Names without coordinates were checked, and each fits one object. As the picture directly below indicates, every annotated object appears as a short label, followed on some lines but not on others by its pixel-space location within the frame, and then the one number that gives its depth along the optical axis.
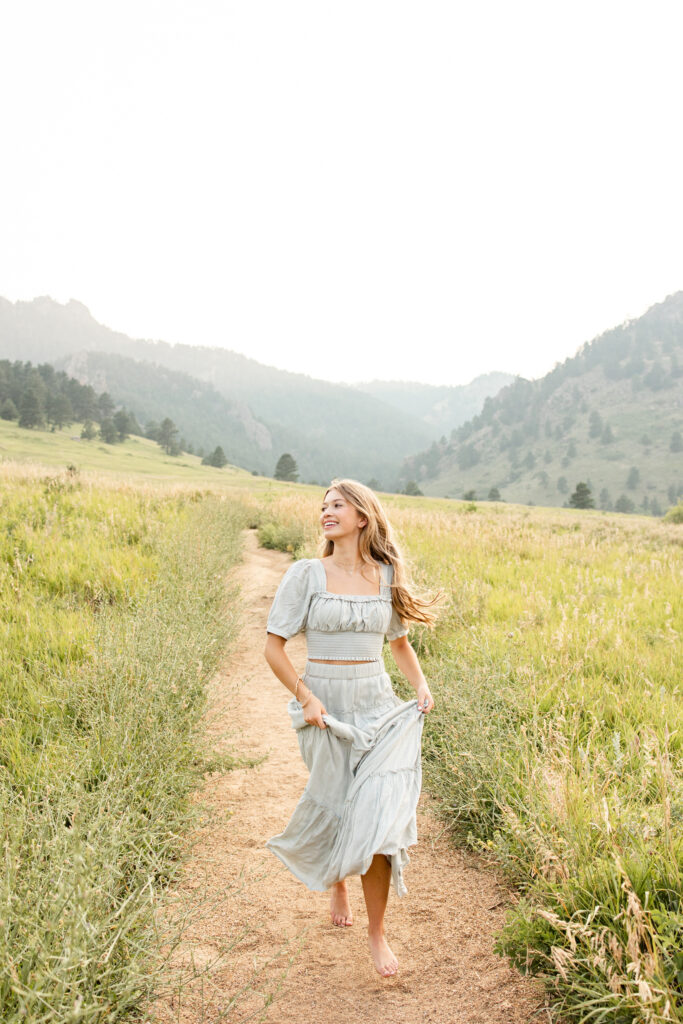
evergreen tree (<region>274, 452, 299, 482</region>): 100.94
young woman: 3.00
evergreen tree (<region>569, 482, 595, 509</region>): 96.94
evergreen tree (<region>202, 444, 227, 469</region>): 103.69
